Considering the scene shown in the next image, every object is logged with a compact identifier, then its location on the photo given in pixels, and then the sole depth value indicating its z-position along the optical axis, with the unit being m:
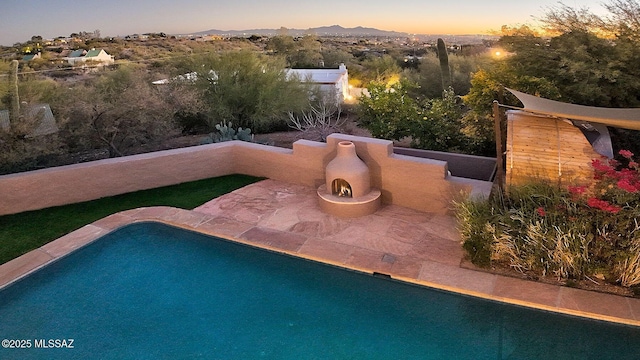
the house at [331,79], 19.84
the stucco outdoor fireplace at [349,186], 8.36
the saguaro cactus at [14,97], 10.45
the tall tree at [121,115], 11.27
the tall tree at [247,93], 15.14
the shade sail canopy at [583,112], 6.44
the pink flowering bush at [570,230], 6.02
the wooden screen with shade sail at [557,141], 6.82
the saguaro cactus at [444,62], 19.08
